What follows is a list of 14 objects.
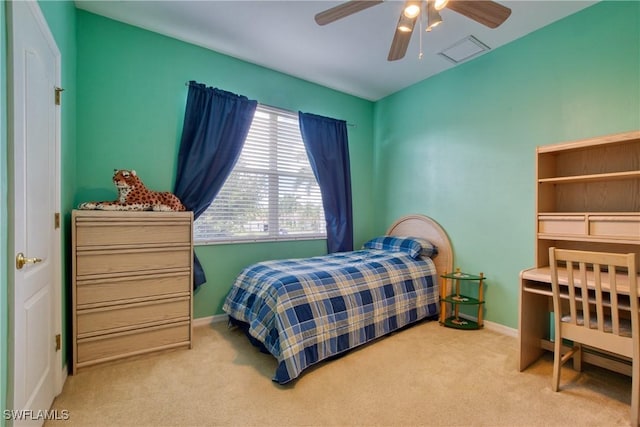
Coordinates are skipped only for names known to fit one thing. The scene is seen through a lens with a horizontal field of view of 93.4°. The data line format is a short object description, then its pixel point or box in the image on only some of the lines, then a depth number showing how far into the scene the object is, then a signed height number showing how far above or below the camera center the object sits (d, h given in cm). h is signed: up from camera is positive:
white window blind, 322 +22
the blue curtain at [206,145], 290 +67
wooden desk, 210 -86
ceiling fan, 165 +115
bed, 214 -72
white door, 124 +2
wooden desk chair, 164 -61
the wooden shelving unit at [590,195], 207 +13
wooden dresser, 213 -54
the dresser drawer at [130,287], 214 -56
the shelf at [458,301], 298 -90
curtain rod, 340 +121
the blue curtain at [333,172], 377 +52
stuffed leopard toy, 235 +13
